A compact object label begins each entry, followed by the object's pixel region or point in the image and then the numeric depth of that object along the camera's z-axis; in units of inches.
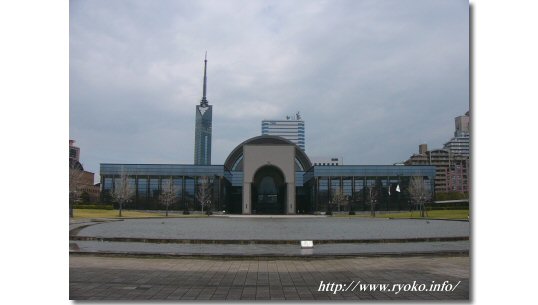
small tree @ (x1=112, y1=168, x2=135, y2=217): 2578.7
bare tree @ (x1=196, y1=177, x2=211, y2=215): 3493.6
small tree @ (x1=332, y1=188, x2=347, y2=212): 3577.8
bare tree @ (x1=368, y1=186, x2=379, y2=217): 3519.7
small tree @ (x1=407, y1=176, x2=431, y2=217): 2892.7
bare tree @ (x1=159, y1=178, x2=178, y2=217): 3272.6
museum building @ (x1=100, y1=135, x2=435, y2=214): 3622.0
